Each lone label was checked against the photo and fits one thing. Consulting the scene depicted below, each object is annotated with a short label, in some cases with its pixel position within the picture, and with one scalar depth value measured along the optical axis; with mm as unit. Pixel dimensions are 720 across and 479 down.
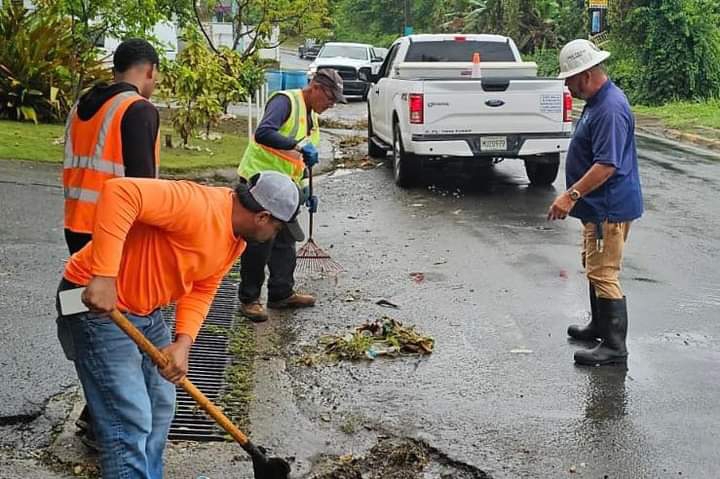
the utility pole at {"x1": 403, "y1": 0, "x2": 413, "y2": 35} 64300
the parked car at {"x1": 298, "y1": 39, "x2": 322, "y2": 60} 58688
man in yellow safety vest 7051
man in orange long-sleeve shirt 3514
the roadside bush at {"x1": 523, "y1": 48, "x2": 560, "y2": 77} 35750
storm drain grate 5176
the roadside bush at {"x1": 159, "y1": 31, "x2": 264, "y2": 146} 15297
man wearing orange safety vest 4230
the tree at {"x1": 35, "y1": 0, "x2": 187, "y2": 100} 13109
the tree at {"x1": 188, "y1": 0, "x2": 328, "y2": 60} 19594
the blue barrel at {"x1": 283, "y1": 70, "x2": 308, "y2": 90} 18627
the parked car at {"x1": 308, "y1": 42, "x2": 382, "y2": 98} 30188
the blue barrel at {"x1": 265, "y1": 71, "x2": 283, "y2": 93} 19203
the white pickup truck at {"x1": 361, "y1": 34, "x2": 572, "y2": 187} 12203
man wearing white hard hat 6125
